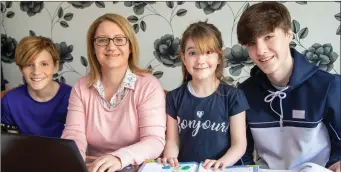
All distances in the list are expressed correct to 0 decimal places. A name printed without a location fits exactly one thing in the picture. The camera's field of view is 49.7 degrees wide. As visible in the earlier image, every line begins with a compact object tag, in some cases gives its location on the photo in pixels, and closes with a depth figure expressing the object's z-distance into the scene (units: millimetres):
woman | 1086
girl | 1032
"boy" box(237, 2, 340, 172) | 993
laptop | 783
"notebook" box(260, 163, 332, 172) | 863
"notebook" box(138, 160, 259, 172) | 872
